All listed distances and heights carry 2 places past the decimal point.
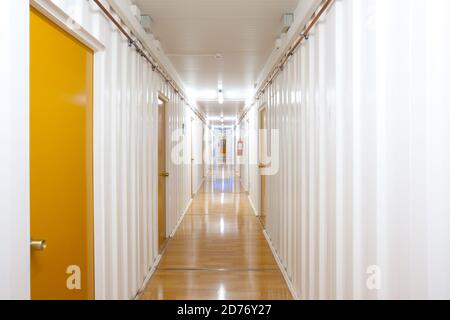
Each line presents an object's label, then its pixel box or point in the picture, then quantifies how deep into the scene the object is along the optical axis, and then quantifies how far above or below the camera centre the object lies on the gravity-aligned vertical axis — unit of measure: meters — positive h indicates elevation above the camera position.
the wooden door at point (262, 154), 6.07 +0.05
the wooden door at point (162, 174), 4.90 -0.28
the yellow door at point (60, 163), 1.68 -0.04
